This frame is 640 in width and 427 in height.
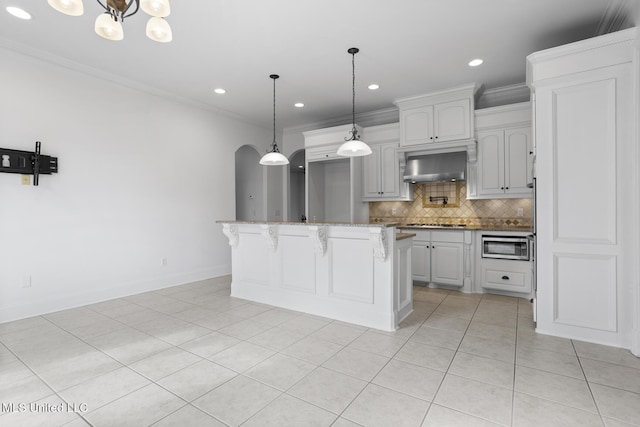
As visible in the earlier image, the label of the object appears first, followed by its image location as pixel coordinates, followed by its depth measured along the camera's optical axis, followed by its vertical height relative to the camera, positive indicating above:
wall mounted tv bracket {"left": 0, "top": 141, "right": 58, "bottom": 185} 3.26 +0.59
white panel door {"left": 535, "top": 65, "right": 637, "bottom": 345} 2.61 +0.12
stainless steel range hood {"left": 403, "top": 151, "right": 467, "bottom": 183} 4.53 +0.72
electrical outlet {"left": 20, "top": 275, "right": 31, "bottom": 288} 3.40 -0.72
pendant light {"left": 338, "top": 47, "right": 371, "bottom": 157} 3.26 +0.72
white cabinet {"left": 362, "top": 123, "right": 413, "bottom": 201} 5.14 +0.80
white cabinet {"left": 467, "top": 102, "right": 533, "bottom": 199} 4.22 +0.88
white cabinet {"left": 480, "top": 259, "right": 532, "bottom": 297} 4.05 -0.82
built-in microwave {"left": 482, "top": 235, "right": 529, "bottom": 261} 4.06 -0.43
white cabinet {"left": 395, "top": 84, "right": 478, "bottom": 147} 4.43 +1.48
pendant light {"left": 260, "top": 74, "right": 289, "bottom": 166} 3.80 +0.70
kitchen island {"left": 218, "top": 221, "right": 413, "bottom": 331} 3.07 -0.60
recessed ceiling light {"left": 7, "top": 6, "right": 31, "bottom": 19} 2.73 +1.84
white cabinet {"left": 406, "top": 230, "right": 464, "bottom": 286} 4.44 -0.62
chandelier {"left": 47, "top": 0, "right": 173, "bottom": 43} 1.73 +1.18
